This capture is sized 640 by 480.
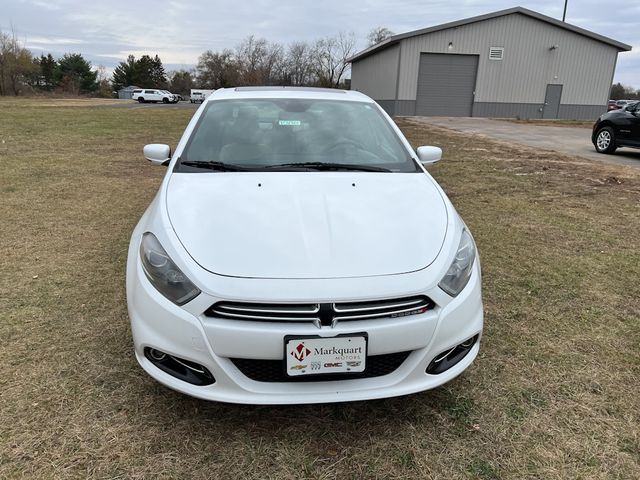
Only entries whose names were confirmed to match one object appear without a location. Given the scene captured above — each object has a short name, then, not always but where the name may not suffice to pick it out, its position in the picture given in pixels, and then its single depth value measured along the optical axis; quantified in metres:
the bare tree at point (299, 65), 73.38
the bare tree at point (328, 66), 76.56
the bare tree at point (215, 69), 78.22
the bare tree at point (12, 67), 59.38
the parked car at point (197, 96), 63.53
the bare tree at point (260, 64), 72.75
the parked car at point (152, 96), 59.69
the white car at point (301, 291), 1.90
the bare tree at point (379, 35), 74.93
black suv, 10.56
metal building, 25.80
